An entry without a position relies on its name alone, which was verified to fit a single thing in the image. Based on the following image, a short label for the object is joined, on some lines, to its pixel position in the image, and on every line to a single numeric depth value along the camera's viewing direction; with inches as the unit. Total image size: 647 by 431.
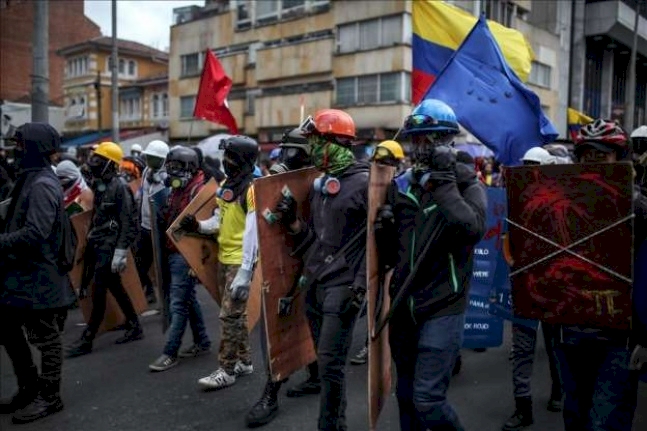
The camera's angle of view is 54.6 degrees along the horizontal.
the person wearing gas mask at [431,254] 117.8
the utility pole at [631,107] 898.1
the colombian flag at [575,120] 554.6
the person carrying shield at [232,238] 189.9
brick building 1829.5
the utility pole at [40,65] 336.5
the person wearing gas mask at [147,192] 259.6
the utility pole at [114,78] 669.9
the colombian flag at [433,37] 273.1
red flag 356.5
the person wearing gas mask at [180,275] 209.8
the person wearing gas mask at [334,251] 140.3
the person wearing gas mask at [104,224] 236.2
